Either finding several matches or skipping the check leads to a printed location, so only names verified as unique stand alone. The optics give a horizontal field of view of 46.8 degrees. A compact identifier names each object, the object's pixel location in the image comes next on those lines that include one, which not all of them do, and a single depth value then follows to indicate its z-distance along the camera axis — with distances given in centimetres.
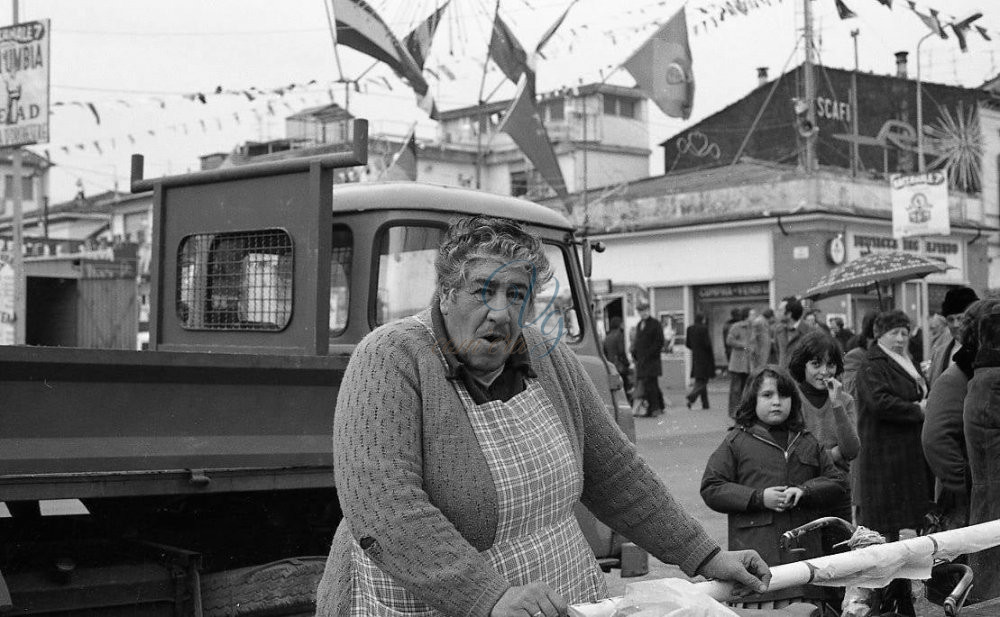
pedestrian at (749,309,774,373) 1642
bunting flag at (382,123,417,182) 1040
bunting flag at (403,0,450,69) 1132
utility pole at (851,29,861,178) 3493
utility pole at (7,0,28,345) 1393
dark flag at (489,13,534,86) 1265
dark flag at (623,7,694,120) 1230
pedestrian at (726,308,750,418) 1731
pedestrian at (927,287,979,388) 771
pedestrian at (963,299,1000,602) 448
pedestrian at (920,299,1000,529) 505
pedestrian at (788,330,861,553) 554
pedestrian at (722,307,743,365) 1830
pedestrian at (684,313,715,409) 1998
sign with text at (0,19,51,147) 1180
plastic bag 244
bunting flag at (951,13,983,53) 1161
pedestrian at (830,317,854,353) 1734
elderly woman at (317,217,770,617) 227
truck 407
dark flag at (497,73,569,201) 1261
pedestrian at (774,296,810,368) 1330
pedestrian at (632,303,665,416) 1895
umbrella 1087
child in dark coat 479
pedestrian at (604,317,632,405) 1856
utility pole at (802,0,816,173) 2189
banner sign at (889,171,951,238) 1928
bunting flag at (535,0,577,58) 1190
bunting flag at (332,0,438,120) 1031
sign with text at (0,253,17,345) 1382
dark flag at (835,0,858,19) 1118
